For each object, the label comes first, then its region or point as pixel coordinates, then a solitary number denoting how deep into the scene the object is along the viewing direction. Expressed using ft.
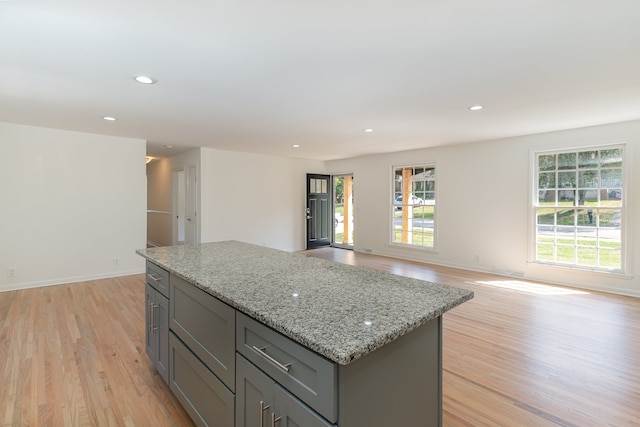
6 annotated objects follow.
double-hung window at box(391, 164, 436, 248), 21.06
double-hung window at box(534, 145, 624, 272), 14.24
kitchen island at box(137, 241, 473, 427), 3.23
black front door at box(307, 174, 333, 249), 26.00
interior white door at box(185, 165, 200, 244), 20.45
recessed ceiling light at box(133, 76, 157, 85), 8.57
